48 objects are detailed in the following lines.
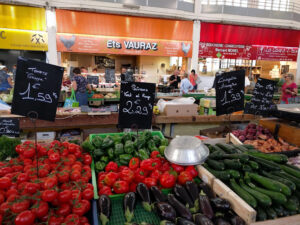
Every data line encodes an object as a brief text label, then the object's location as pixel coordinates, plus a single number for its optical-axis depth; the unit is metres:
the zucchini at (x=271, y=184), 1.75
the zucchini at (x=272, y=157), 2.30
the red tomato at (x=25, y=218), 1.31
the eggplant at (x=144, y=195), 1.67
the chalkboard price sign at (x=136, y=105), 2.50
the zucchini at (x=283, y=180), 1.82
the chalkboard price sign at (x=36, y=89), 2.01
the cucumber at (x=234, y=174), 1.96
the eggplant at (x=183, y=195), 1.70
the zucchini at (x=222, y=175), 1.95
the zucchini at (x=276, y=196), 1.68
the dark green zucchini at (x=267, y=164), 2.11
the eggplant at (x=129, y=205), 1.58
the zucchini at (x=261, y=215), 1.61
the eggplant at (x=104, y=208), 1.56
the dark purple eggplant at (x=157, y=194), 1.74
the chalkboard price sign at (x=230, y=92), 2.93
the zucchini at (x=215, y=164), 2.07
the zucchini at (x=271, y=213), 1.64
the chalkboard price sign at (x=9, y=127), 2.76
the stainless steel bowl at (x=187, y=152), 1.96
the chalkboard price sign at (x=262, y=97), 3.59
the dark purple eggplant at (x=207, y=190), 1.83
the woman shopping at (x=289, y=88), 6.78
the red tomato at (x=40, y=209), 1.39
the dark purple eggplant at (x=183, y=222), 1.46
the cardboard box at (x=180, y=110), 4.49
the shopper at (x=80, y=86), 6.29
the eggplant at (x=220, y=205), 1.65
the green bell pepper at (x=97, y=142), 2.42
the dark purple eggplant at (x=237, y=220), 1.54
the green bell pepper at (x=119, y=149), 2.34
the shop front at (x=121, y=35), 9.18
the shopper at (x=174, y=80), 9.78
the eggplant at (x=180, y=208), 1.56
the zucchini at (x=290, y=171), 2.05
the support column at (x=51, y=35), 8.91
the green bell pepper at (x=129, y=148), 2.36
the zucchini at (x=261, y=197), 1.66
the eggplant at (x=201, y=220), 1.46
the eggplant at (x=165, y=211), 1.54
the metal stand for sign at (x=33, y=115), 2.05
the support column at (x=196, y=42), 10.84
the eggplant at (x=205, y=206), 1.56
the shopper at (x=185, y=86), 8.46
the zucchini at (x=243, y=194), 1.65
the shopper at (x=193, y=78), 9.73
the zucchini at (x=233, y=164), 2.03
